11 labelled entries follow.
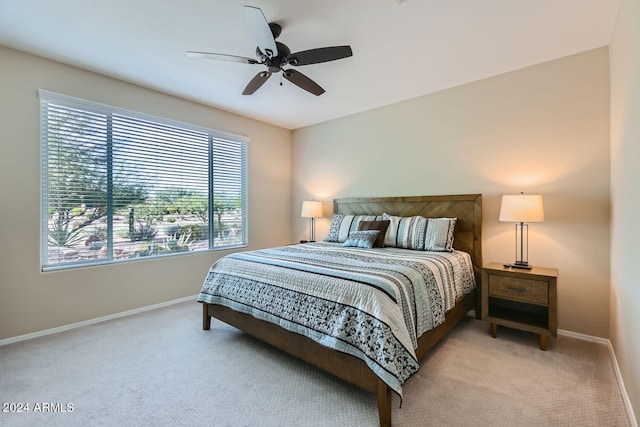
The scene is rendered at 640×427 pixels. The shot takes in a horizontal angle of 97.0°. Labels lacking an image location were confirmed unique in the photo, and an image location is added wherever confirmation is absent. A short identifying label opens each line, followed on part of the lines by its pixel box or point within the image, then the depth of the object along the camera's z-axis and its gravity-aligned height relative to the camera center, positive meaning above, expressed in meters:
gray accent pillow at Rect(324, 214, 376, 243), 3.80 -0.18
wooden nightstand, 2.38 -0.75
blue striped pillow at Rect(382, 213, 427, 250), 3.18 -0.23
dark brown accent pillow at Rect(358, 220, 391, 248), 3.30 -0.17
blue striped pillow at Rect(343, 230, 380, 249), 3.27 -0.30
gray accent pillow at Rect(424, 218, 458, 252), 3.02 -0.24
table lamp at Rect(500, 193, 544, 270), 2.54 +0.02
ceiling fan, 1.92 +1.22
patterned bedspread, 1.65 -0.60
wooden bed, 1.71 -0.91
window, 2.84 +0.34
